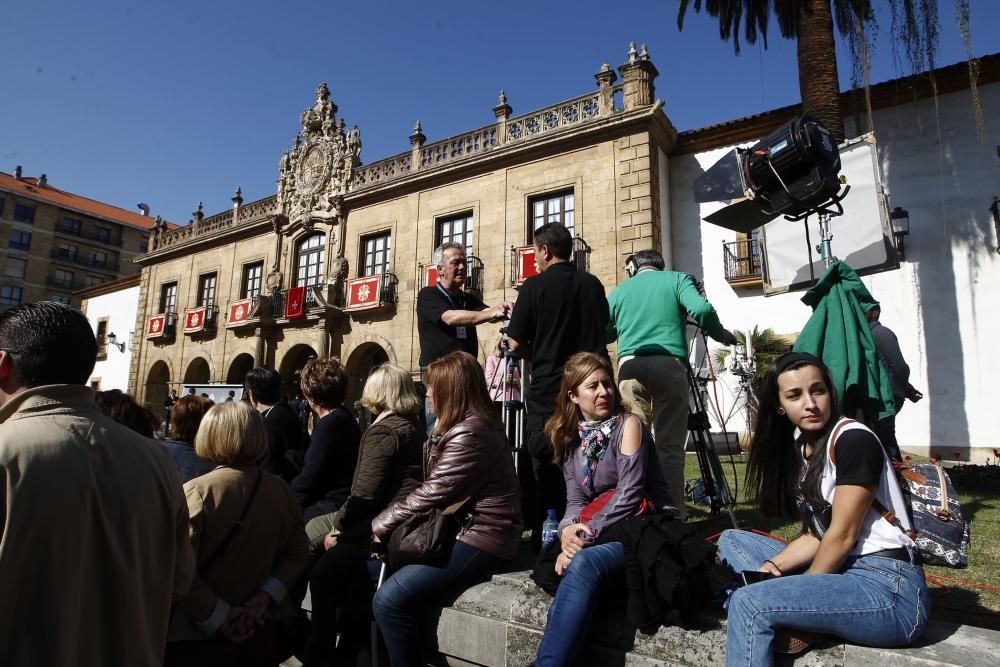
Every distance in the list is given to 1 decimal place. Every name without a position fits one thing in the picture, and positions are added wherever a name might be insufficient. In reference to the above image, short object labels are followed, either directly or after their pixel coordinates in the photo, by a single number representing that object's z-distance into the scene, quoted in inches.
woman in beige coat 92.0
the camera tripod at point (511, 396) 164.2
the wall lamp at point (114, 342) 1078.7
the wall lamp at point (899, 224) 481.4
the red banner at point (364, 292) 712.4
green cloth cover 126.6
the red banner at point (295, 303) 786.2
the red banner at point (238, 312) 854.5
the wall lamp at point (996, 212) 452.1
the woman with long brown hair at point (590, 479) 91.0
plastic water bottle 119.1
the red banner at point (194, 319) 909.2
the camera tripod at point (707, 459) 176.2
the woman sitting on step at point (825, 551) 76.4
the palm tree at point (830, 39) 409.1
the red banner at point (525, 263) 594.2
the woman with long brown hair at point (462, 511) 107.0
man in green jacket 156.9
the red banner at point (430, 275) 655.1
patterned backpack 79.5
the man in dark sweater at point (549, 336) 141.0
